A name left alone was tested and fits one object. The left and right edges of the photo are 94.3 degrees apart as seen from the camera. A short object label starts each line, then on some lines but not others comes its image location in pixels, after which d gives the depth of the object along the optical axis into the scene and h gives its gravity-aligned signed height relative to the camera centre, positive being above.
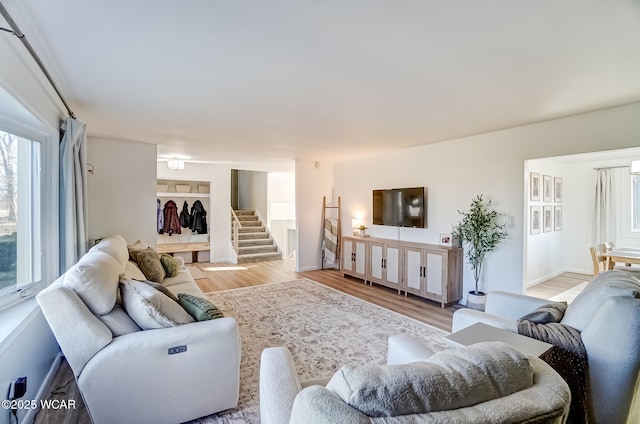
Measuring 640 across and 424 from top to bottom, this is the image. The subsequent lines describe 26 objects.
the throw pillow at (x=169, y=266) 3.89 -0.75
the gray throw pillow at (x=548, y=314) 1.85 -0.66
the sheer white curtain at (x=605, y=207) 5.62 +0.09
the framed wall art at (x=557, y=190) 5.79 +0.44
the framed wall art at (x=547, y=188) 5.44 +0.44
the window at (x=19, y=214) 2.22 -0.04
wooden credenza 4.16 -0.88
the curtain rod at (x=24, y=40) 1.51 +1.00
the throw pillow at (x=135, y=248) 3.57 -0.50
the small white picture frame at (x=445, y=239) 4.44 -0.43
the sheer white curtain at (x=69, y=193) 2.87 +0.17
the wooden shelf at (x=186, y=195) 7.52 +0.40
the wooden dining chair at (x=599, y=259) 4.43 -0.71
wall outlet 1.66 -1.02
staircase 7.51 -0.86
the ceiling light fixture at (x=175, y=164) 5.70 +0.88
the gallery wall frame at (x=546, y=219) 5.52 -0.14
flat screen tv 4.79 +0.06
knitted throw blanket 1.48 -0.79
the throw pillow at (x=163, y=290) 2.23 -0.61
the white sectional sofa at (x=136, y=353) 1.63 -0.83
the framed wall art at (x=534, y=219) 5.12 -0.14
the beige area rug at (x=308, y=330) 2.44 -1.33
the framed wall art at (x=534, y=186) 5.02 +0.43
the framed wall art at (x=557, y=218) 5.88 -0.13
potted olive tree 3.92 -0.31
